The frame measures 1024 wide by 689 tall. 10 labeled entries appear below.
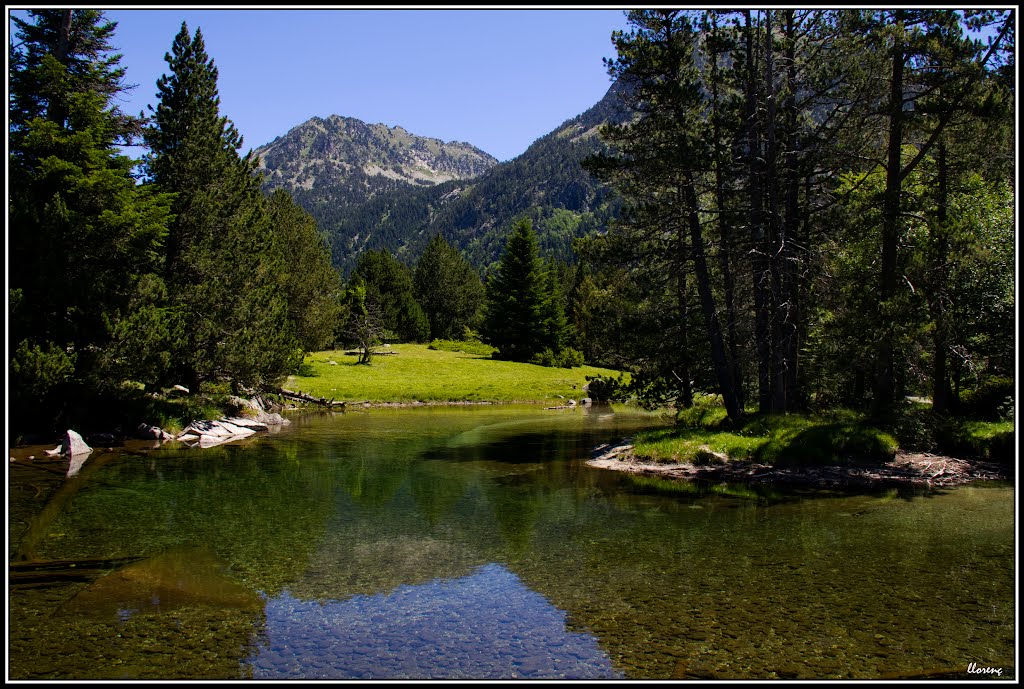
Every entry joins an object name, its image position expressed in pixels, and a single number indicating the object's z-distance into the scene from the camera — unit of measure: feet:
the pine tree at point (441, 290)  302.86
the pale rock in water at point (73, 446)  64.77
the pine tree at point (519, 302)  217.15
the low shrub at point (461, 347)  241.96
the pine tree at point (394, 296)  277.64
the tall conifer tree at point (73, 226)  64.80
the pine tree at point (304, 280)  163.73
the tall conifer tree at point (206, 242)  92.94
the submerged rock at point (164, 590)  26.78
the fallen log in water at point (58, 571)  29.60
